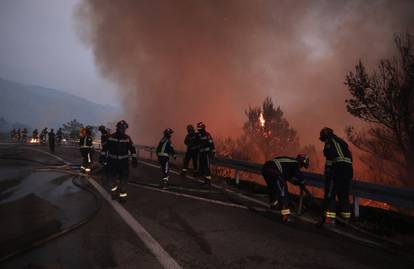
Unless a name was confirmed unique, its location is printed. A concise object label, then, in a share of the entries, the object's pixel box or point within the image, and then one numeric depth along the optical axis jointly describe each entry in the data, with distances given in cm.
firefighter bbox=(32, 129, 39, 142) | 4005
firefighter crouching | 723
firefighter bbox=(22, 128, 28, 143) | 4295
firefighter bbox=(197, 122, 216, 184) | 1211
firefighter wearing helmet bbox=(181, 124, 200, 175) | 1331
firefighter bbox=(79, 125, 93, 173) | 1371
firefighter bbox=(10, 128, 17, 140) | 4638
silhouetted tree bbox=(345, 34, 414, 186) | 2350
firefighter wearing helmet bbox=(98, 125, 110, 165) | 1369
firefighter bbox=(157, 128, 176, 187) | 1123
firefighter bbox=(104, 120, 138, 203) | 898
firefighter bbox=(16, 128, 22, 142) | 4391
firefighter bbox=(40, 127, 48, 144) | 3864
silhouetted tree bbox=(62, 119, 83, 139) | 11412
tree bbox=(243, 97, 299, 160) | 5541
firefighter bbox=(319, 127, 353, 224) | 684
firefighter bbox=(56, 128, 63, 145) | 3728
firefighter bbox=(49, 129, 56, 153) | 2405
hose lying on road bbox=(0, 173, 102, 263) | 469
